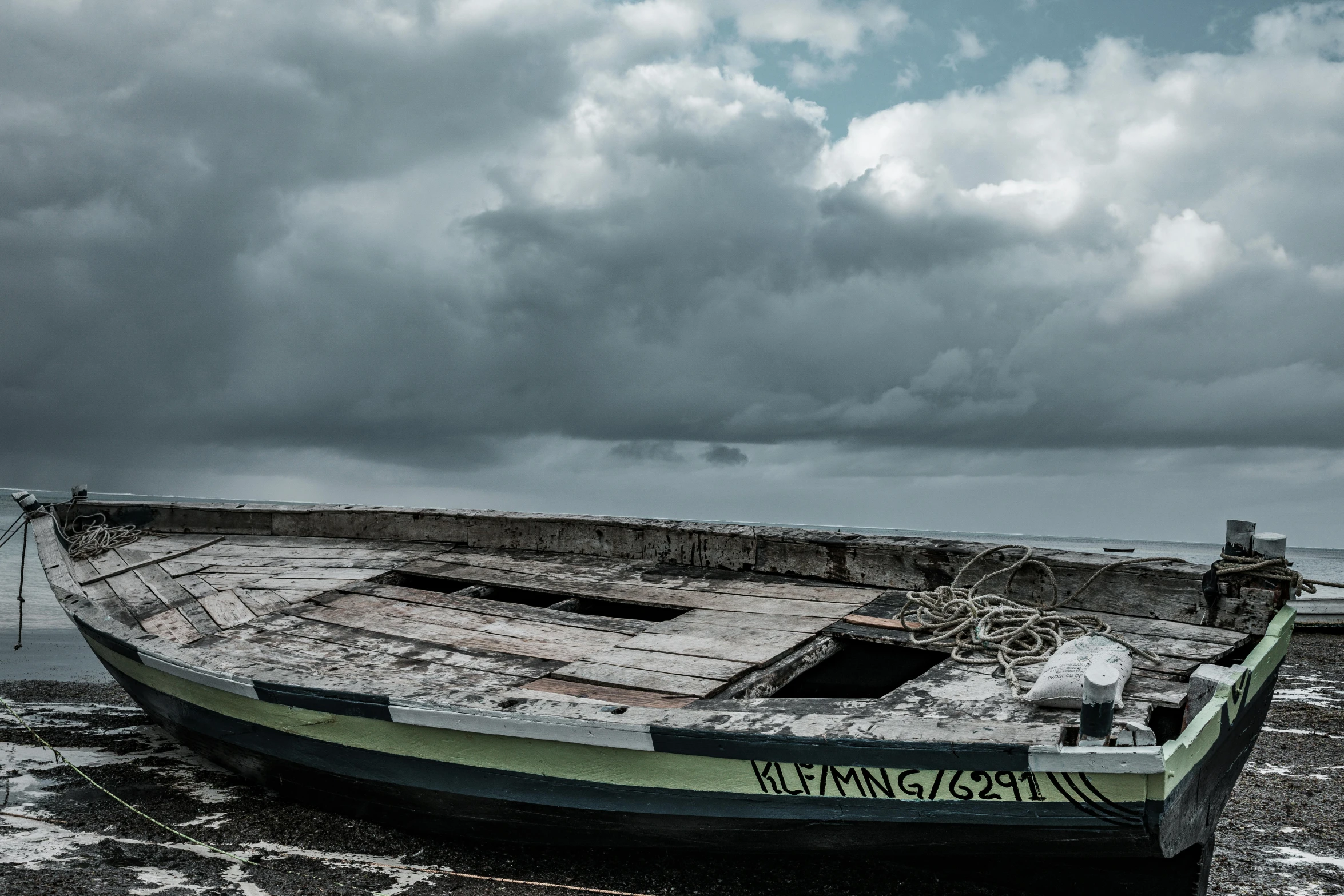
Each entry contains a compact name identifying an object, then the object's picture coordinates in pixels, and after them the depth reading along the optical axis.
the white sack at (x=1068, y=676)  3.27
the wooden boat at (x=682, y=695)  2.97
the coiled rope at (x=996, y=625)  4.07
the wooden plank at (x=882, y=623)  4.68
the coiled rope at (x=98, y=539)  8.77
